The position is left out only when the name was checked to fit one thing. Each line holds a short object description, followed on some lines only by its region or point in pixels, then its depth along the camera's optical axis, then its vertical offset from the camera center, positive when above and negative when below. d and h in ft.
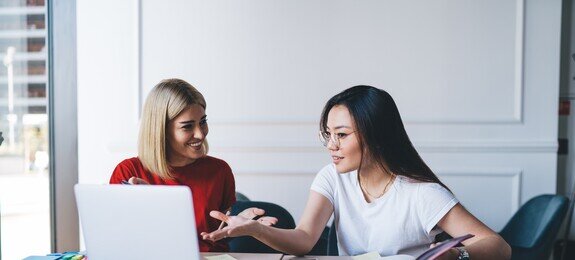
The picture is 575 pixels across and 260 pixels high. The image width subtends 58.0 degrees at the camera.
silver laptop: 4.15 -0.98
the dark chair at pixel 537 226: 8.55 -2.13
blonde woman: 6.78 -0.61
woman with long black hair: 5.74 -1.06
